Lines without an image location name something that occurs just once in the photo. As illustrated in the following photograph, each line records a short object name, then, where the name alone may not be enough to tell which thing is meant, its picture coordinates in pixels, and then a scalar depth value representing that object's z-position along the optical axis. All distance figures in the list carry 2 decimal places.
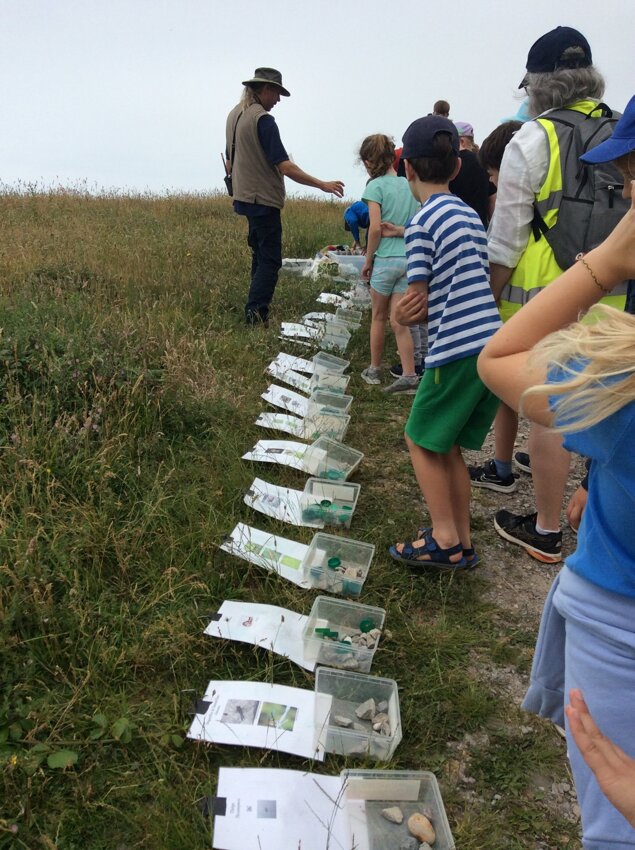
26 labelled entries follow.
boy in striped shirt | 2.07
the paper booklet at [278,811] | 1.44
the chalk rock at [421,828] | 1.43
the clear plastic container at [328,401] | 3.63
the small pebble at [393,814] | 1.47
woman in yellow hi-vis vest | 2.17
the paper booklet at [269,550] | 2.29
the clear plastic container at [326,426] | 3.35
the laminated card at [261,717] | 1.67
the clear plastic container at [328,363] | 4.19
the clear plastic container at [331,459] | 3.01
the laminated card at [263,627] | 1.95
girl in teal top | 3.97
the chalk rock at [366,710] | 1.76
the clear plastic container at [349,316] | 5.25
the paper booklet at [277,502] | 2.62
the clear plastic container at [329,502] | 2.66
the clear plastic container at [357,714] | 1.67
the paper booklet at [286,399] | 3.63
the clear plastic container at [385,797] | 1.47
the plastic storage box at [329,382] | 3.95
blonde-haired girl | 0.77
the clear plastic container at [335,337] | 4.71
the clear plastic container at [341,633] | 1.92
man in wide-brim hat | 4.42
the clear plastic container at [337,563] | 2.24
